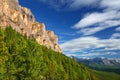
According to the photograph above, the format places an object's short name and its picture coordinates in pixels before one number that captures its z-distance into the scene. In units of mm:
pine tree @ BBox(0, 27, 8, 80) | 19111
